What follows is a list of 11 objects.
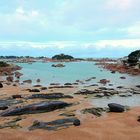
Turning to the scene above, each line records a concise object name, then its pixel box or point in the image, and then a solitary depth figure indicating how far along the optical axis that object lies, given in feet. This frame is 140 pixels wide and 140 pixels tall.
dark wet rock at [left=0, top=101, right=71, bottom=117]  30.29
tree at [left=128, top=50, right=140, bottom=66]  131.71
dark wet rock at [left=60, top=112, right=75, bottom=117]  29.16
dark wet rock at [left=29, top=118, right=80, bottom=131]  24.46
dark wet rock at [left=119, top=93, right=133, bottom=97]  46.68
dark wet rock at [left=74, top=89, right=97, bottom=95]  48.16
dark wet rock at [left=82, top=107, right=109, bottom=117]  30.12
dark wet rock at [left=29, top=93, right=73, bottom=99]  41.74
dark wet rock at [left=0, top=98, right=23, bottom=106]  36.27
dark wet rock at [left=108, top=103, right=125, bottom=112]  30.93
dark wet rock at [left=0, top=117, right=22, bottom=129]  25.66
